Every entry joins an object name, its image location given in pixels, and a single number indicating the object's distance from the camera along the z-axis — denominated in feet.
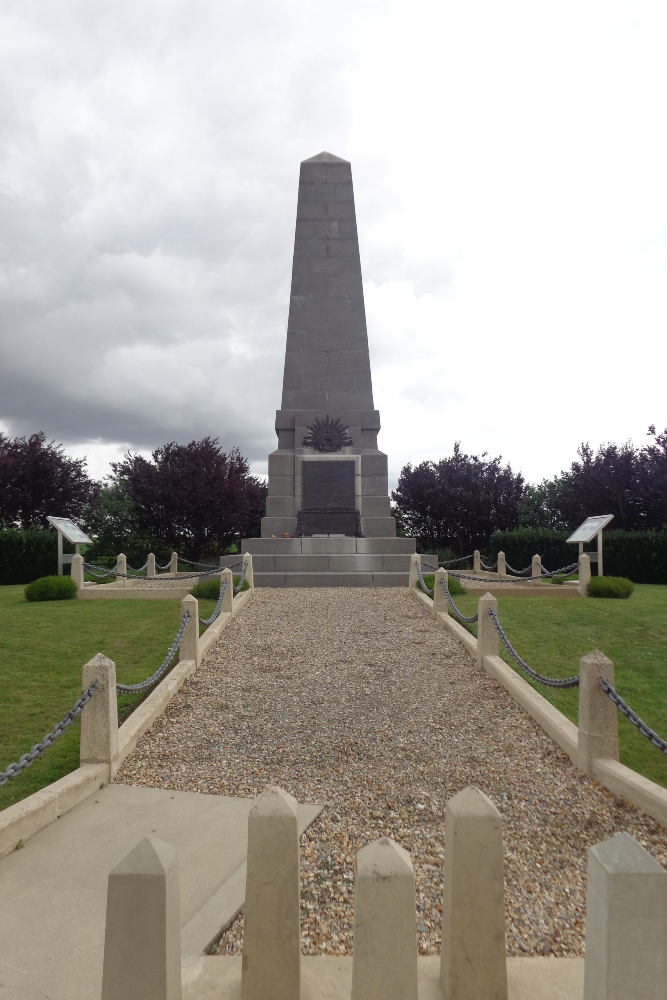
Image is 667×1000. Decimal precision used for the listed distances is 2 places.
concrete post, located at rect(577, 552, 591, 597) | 45.52
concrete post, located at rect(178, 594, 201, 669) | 24.32
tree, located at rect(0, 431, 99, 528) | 78.84
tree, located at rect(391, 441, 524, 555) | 84.48
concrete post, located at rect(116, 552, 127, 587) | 53.42
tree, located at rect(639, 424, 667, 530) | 73.41
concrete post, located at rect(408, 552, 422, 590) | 42.62
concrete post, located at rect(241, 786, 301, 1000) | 6.33
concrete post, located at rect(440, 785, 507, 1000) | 6.27
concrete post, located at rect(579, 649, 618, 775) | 15.38
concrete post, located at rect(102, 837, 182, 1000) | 5.11
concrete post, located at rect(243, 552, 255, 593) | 43.06
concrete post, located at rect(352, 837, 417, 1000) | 5.36
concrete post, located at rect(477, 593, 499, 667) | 24.49
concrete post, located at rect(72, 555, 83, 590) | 45.39
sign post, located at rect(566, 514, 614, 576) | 48.24
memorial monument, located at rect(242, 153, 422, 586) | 51.47
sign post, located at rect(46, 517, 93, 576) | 49.93
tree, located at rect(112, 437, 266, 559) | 78.89
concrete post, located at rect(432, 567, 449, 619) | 33.19
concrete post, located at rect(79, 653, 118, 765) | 15.34
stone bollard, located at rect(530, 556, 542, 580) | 53.72
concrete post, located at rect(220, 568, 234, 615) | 32.86
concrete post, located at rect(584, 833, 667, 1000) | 4.92
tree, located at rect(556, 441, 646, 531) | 77.10
